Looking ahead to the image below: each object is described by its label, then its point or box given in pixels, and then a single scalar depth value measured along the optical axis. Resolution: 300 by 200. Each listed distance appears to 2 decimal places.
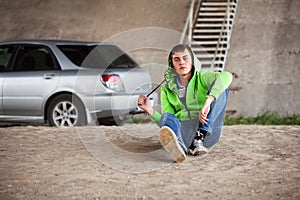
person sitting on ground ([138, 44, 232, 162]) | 6.11
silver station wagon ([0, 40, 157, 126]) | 9.95
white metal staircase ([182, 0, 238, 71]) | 14.29
